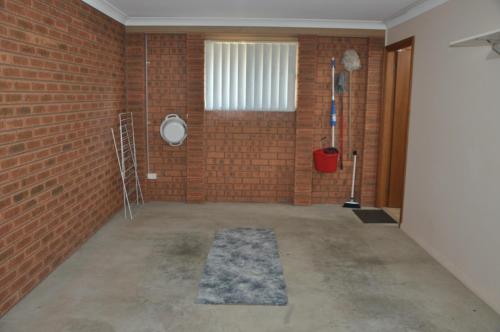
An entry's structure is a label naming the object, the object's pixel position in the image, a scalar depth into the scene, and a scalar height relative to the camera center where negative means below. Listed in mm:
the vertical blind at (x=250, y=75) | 6820 +432
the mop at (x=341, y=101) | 6680 +71
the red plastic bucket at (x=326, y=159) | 6672 -785
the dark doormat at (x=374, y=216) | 6123 -1523
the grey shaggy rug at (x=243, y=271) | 3727 -1565
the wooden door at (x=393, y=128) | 6559 -299
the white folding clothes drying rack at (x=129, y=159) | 6390 -845
